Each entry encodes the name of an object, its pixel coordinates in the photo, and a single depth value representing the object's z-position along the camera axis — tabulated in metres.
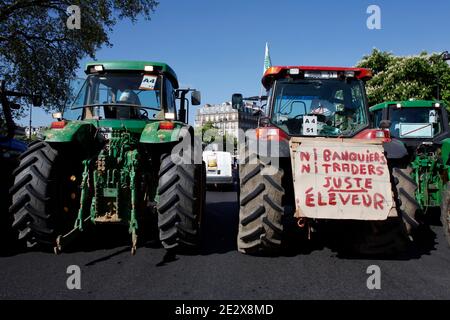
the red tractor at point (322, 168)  4.24
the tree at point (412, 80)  19.25
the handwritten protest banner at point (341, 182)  4.20
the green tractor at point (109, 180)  4.51
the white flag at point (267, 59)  34.44
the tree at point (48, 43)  16.41
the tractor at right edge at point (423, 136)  6.75
